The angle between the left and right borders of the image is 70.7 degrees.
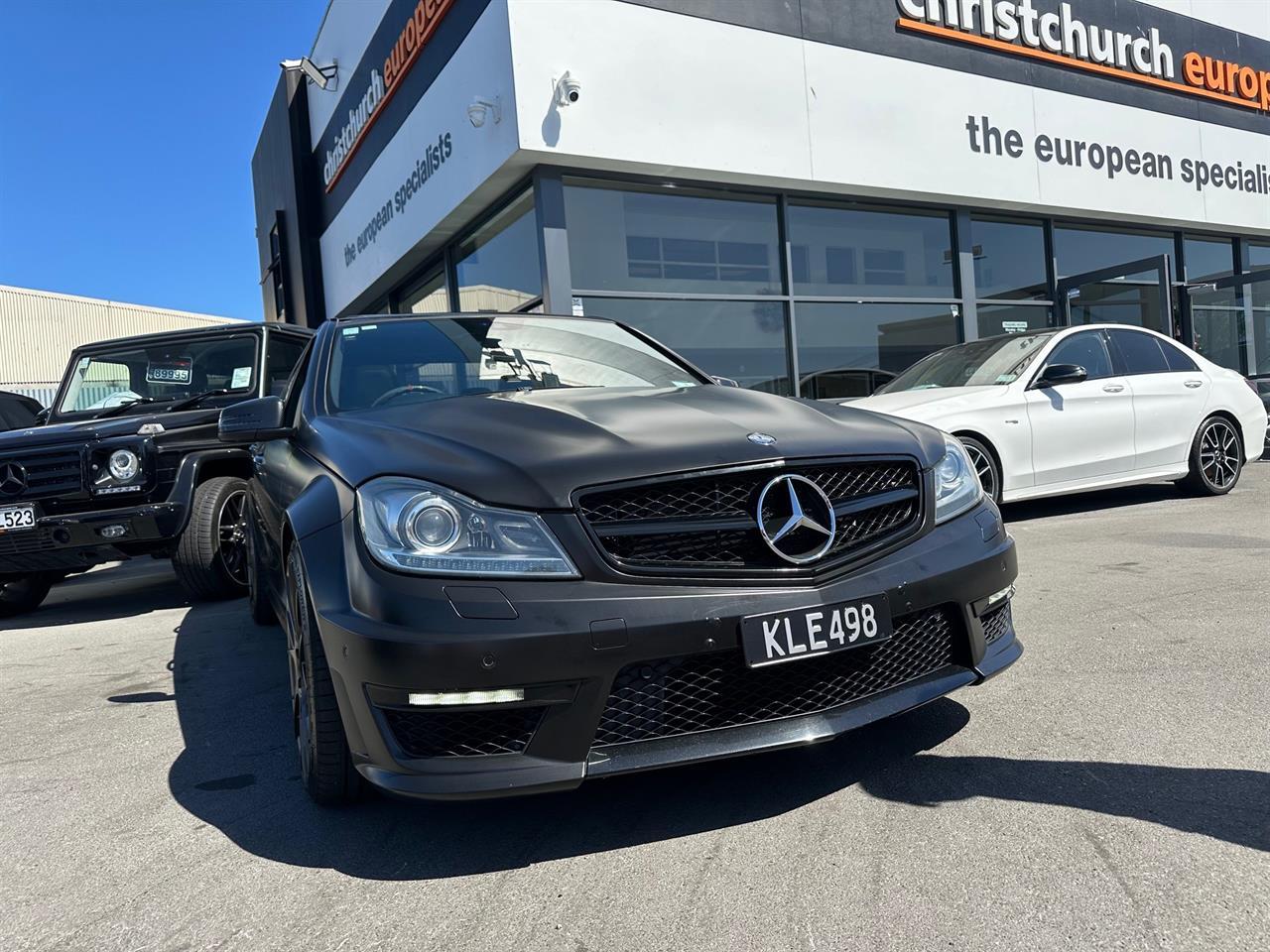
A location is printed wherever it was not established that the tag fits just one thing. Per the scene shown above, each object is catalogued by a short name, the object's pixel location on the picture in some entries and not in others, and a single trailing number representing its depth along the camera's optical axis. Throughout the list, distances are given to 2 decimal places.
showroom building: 9.14
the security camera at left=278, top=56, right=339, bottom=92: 15.74
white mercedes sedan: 6.46
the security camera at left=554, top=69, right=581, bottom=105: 8.46
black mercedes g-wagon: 5.20
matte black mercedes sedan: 1.99
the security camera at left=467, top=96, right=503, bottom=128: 8.82
